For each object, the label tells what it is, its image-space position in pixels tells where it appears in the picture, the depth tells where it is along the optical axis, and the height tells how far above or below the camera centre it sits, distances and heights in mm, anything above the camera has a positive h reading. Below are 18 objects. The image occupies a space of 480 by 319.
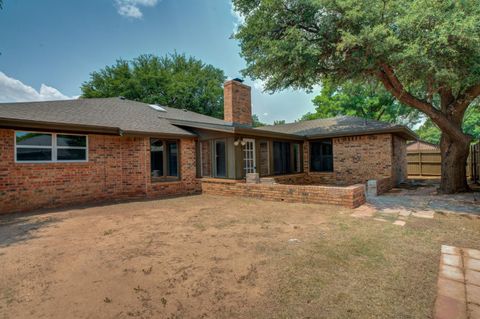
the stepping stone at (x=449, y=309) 2072 -1358
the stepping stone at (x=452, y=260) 3078 -1361
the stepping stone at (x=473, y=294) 2281 -1358
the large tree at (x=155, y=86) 24797 +8142
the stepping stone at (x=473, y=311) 2057 -1357
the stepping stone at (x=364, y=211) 5715 -1321
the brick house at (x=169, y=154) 7266 +327
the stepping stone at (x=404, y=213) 5645 -1326
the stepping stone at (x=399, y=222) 4912 -1341
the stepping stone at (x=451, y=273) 2744 -1364
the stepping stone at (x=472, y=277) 2621 -1364
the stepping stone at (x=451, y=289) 2363 -1360
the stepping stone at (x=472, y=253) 3314 -1362
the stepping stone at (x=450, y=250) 3457 -1357
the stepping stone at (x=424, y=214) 5527 -1330
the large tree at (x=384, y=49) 6586 +3342
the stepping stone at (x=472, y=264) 2984 -1365
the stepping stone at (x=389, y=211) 5852 -1322
